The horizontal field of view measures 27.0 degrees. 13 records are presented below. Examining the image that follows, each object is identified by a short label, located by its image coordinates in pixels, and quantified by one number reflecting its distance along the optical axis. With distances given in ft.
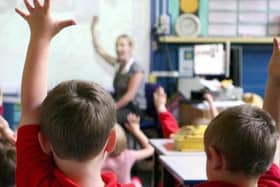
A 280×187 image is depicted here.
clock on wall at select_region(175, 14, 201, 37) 18.58
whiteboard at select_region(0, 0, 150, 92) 17.66
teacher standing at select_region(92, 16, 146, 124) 16.49
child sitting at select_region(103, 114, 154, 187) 9.25
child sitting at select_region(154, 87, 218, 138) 10.07
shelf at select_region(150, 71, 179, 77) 18.48
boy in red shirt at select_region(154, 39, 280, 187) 4.03
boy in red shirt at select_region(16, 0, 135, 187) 3.60
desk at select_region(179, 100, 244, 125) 12.78
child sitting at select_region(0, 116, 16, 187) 5.96
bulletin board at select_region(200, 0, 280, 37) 19.25
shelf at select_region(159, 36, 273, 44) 18.37
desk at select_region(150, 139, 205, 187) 8.59
